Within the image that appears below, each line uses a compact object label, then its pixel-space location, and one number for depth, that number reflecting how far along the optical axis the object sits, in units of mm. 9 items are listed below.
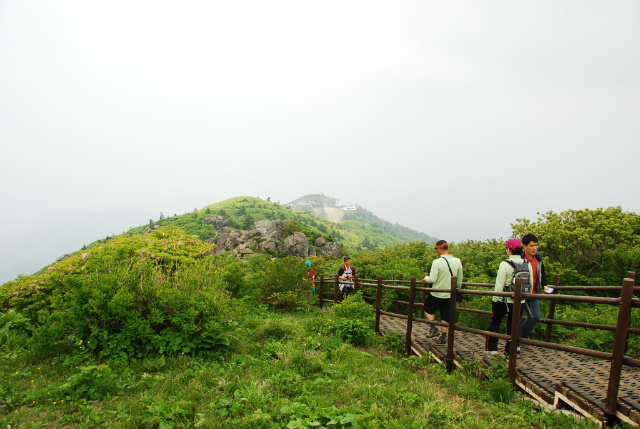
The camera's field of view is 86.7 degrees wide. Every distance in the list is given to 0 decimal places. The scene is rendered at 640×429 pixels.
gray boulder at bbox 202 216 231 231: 75562
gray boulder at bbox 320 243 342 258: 48856
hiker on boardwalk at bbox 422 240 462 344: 5766
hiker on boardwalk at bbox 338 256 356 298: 10445
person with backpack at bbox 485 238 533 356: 4711
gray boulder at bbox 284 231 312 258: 45781
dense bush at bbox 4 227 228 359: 4531
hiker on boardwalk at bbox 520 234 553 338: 4637
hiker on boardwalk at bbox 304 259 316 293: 10969
